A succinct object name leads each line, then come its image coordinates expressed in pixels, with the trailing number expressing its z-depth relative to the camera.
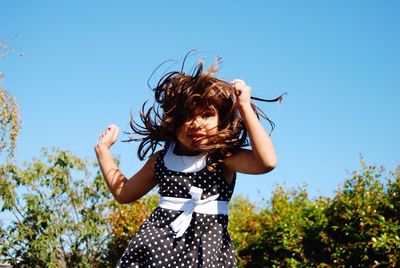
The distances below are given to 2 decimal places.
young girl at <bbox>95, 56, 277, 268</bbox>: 2.35
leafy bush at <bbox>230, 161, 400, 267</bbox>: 5.02
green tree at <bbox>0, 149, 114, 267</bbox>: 6.26
